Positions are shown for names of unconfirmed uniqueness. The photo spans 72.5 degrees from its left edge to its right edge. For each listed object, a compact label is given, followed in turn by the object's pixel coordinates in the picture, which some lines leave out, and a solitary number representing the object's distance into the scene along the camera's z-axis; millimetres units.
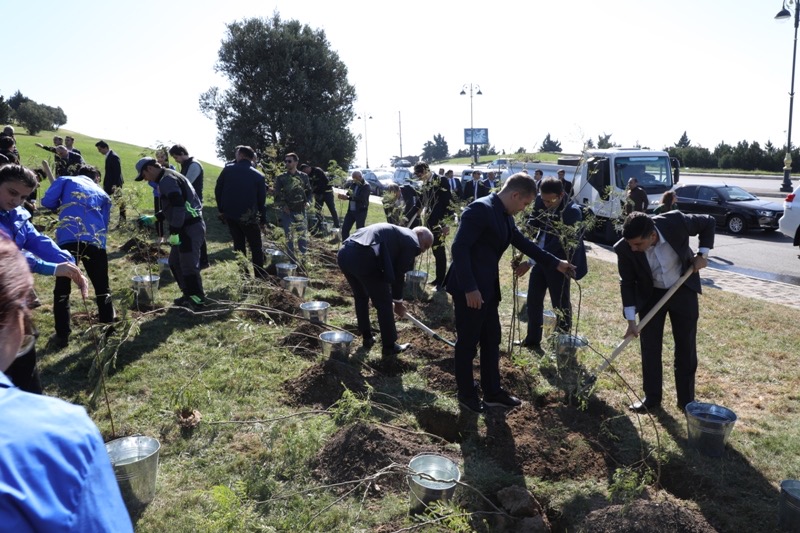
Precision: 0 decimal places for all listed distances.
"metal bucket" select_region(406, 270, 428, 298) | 7973
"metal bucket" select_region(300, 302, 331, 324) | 6254
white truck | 14789
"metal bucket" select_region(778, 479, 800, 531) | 3072
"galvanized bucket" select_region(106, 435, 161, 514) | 3102
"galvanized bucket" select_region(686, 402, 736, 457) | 3816
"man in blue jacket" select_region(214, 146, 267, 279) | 7750
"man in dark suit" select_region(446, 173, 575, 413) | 4199
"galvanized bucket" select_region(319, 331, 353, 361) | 5176
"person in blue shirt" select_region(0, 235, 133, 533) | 841
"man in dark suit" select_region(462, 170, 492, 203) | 12695
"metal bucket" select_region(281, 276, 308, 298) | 7281
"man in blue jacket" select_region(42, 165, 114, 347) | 5223
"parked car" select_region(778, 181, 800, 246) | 11688
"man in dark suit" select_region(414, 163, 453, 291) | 8367
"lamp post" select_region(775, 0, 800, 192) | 22484
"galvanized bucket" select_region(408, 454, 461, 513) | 3055
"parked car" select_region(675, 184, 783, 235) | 15203
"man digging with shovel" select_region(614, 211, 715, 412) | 4348
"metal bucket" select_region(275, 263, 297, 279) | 8219
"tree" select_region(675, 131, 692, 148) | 58219
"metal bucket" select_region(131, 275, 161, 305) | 6762
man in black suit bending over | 5137
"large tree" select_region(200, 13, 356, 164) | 19297
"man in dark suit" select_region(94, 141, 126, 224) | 11219
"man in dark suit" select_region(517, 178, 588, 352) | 5305
